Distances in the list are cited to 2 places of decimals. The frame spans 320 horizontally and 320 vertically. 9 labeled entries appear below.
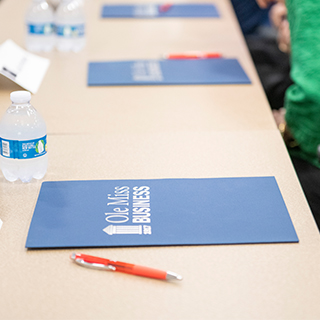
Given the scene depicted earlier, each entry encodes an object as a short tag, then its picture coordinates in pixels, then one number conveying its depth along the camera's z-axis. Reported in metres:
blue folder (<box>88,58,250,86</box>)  1.59
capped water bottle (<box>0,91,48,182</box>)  1.23
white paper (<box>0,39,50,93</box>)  1.49
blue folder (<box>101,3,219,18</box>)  2.14
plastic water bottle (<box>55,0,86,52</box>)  1.68
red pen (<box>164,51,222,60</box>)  1.71
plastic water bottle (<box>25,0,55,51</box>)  1.68
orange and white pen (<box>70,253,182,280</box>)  1.10
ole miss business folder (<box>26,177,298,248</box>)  1.15
